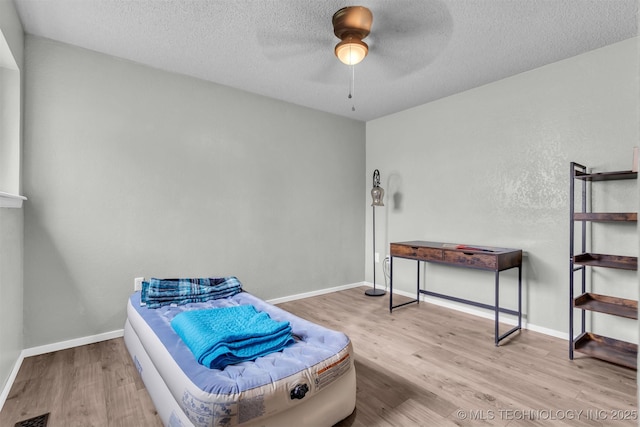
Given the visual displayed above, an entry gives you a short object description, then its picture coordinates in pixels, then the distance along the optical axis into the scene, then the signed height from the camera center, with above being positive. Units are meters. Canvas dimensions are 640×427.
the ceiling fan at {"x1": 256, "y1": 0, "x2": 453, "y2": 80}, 2.01 +1.27
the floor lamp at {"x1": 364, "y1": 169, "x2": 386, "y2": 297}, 3.83 +0.19
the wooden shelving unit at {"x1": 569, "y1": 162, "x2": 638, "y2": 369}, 2.12 -0.63
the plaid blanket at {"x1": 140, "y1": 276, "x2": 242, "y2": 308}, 2.33 -0.62
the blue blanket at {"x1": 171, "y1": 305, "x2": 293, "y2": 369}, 1.50 -0.63
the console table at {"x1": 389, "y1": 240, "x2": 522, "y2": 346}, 2.57 -0.40
